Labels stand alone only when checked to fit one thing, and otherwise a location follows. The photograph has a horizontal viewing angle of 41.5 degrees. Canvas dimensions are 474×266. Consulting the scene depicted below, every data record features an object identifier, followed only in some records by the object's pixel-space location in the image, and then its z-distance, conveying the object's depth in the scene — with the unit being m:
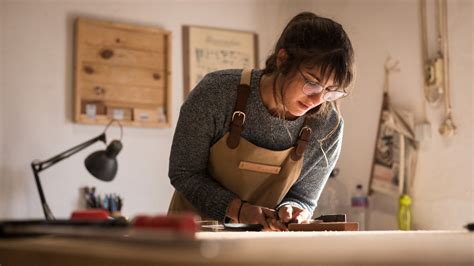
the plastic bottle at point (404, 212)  2.88
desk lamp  2.89
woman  1.46
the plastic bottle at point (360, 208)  3.07
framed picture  3.45
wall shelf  3.18
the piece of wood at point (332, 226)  1.10
